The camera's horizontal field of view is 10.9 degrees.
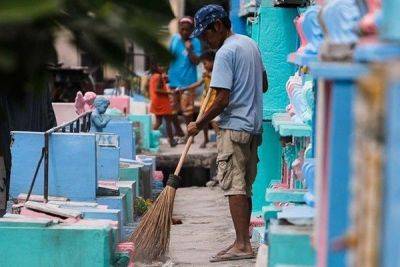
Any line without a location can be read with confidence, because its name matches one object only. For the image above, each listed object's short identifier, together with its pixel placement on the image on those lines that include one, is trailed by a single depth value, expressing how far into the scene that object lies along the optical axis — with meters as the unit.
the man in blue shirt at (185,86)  33.37
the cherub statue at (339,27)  8.13
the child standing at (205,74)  29.33
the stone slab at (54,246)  13.20
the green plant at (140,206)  19.89
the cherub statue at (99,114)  19.92
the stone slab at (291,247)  10.05
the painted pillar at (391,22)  6.85
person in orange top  33.56
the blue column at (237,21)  25.22
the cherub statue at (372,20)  7.77
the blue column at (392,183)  6.14
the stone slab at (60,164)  16.08
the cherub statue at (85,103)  20.21
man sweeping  16.59
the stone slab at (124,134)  21.75
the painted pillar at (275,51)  19.15
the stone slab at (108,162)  18.78
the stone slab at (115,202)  16.96
